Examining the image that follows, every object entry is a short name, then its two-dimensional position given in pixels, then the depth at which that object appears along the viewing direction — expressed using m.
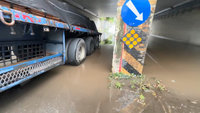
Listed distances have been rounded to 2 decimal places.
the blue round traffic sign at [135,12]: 2.09
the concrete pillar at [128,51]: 2.24
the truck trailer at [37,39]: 1.20
